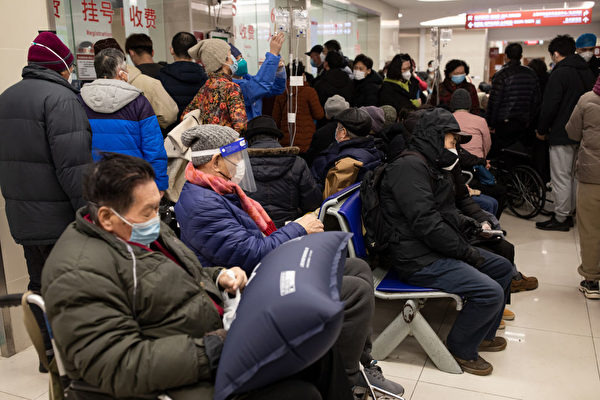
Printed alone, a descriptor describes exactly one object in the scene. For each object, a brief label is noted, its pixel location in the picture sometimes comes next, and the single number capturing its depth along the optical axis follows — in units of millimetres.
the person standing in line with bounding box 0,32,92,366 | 2613
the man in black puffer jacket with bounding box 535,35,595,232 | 5391
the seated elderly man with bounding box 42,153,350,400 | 1426
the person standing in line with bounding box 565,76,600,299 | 3760
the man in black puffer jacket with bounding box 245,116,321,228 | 3184
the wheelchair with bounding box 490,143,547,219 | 5824
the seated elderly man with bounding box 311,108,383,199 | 3510
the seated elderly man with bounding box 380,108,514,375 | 2766
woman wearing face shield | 2250
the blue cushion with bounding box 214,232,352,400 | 1427
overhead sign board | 11516
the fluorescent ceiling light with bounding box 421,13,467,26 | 15219
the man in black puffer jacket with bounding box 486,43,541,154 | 6004
